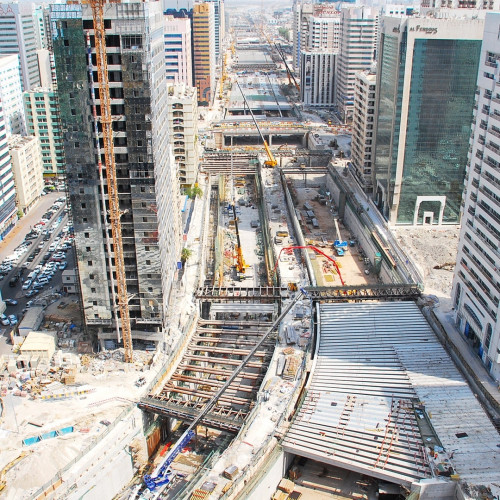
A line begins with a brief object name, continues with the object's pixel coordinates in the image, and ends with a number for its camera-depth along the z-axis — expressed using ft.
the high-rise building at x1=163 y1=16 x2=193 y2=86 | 643.86
